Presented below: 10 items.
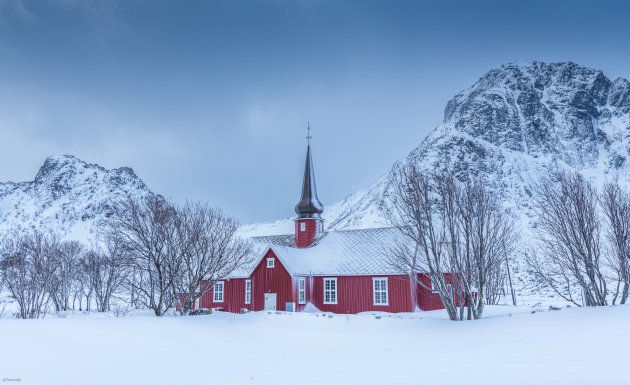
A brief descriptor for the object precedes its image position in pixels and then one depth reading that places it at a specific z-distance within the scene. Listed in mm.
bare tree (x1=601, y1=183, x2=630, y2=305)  19844
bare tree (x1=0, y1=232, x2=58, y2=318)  30797
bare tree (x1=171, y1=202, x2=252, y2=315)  22359
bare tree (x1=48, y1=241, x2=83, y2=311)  36438
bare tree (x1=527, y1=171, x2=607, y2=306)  20125
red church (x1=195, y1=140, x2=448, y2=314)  30062
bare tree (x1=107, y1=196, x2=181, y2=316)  21719
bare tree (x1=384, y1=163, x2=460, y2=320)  20344
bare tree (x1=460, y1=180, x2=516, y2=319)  19938
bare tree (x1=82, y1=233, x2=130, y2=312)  38281
